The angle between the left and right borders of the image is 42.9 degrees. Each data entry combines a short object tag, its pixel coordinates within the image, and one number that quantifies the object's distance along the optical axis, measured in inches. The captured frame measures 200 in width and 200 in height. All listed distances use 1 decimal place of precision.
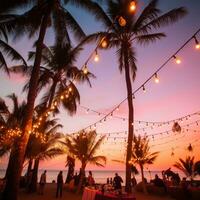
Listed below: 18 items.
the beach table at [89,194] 371.4
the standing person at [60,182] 579.9
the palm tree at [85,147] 725.3
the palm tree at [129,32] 601.3
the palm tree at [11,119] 483.5
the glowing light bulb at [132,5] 223.9
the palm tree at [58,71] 732.0
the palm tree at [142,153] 794.4
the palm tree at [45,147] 702.3
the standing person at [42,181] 606.2
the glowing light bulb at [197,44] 250.2
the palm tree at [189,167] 890.3
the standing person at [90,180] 586.2
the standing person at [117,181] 568.0
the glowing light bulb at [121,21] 239.6
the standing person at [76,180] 701.8
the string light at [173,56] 240.4
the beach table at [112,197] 333.2
